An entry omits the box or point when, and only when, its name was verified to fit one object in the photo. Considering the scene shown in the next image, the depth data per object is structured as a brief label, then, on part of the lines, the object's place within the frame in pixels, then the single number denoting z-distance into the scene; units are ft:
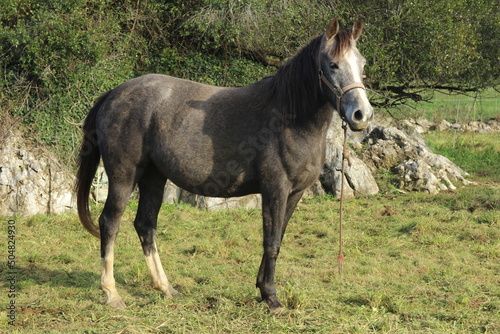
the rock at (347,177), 59.93
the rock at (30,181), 51.06
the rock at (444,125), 111.90
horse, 27.58
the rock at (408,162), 61.21
